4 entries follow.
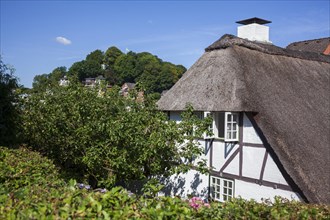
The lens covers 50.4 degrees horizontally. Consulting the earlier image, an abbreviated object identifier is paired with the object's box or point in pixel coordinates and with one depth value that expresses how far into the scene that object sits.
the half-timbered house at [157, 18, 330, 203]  8.58
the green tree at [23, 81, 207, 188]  7.86
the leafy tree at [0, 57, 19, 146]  9.32
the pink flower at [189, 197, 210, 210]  3.38
